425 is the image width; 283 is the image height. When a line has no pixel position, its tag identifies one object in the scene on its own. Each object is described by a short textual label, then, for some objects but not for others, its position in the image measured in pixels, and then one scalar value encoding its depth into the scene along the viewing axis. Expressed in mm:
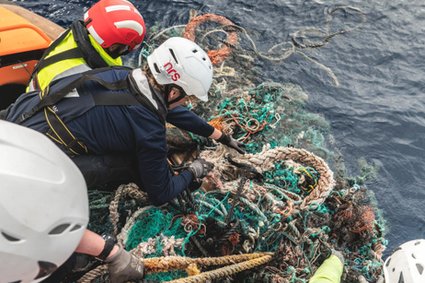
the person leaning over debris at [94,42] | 4094
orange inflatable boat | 4785
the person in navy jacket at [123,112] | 3238
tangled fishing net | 3775
